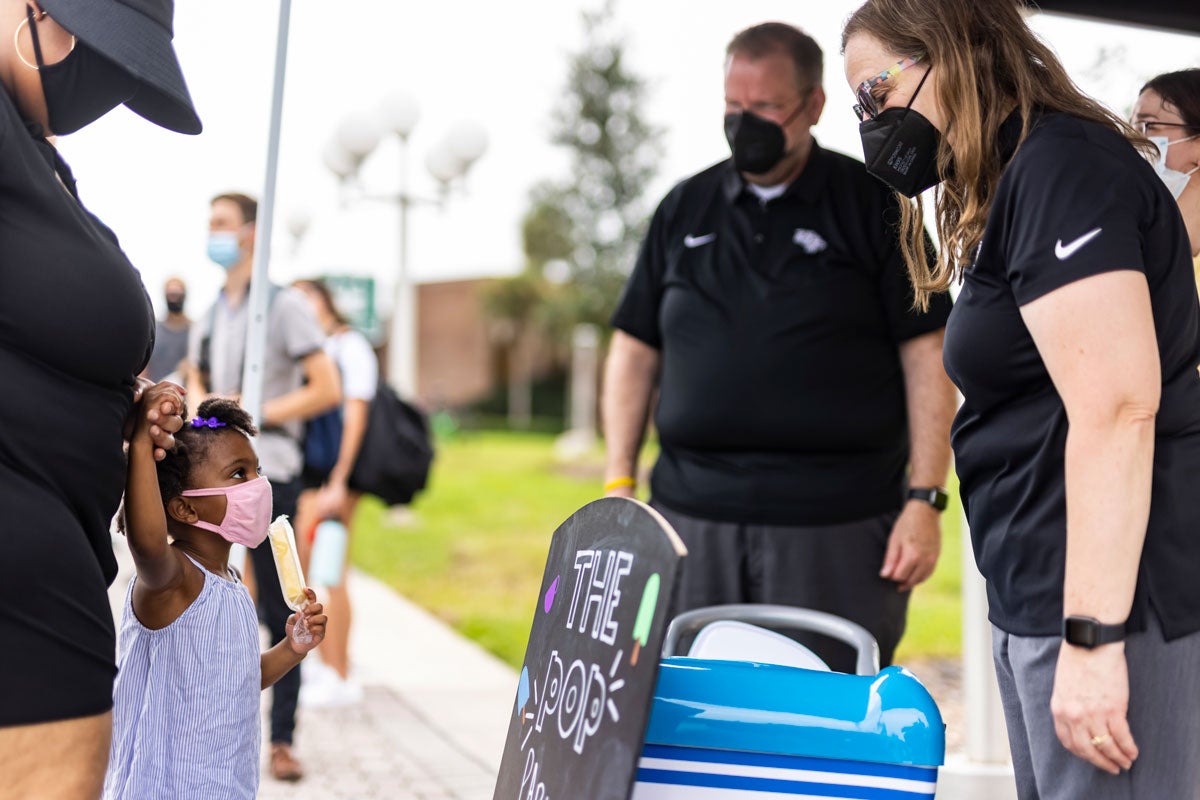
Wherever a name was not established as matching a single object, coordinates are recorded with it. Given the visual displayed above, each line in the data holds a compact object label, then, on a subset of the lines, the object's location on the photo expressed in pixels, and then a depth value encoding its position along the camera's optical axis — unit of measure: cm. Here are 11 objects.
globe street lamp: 1190
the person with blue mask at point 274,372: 467
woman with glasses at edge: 263
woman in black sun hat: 162
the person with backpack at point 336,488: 566
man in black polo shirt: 304
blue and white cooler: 176
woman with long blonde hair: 161
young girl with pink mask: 220
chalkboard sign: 159
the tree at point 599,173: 3653
